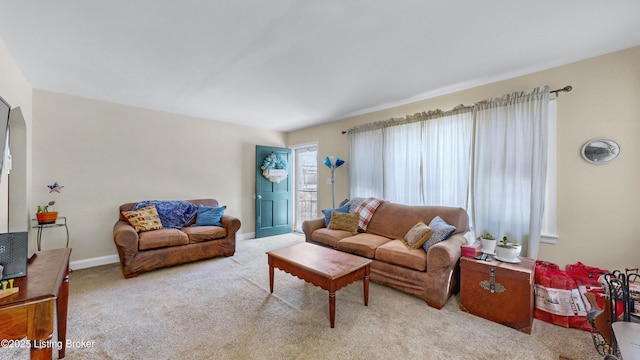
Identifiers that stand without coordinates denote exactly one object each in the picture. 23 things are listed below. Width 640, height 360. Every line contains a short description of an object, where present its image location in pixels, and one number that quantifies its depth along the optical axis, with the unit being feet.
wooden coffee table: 6.81
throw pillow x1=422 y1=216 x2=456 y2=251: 8.69
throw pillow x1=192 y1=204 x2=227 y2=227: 13.26
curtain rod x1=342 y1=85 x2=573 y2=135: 8.11
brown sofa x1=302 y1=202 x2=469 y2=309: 7.82
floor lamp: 14.55
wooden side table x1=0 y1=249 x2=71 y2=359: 3.25
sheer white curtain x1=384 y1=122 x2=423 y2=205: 11.73
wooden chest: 6.65
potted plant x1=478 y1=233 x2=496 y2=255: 7.93
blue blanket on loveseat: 12.48
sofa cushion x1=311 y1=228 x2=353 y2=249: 10.82
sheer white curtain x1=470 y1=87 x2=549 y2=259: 8.42
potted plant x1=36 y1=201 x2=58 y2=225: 9.78
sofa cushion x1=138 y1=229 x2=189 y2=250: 10.48
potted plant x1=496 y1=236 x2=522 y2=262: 7.35
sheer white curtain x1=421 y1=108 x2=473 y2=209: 10.24
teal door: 16.89
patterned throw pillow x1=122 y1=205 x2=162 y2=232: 11.41
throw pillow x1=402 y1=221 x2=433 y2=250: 8.96
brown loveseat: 10.05
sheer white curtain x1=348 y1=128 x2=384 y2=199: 13.16
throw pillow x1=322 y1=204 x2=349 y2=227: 12.65
